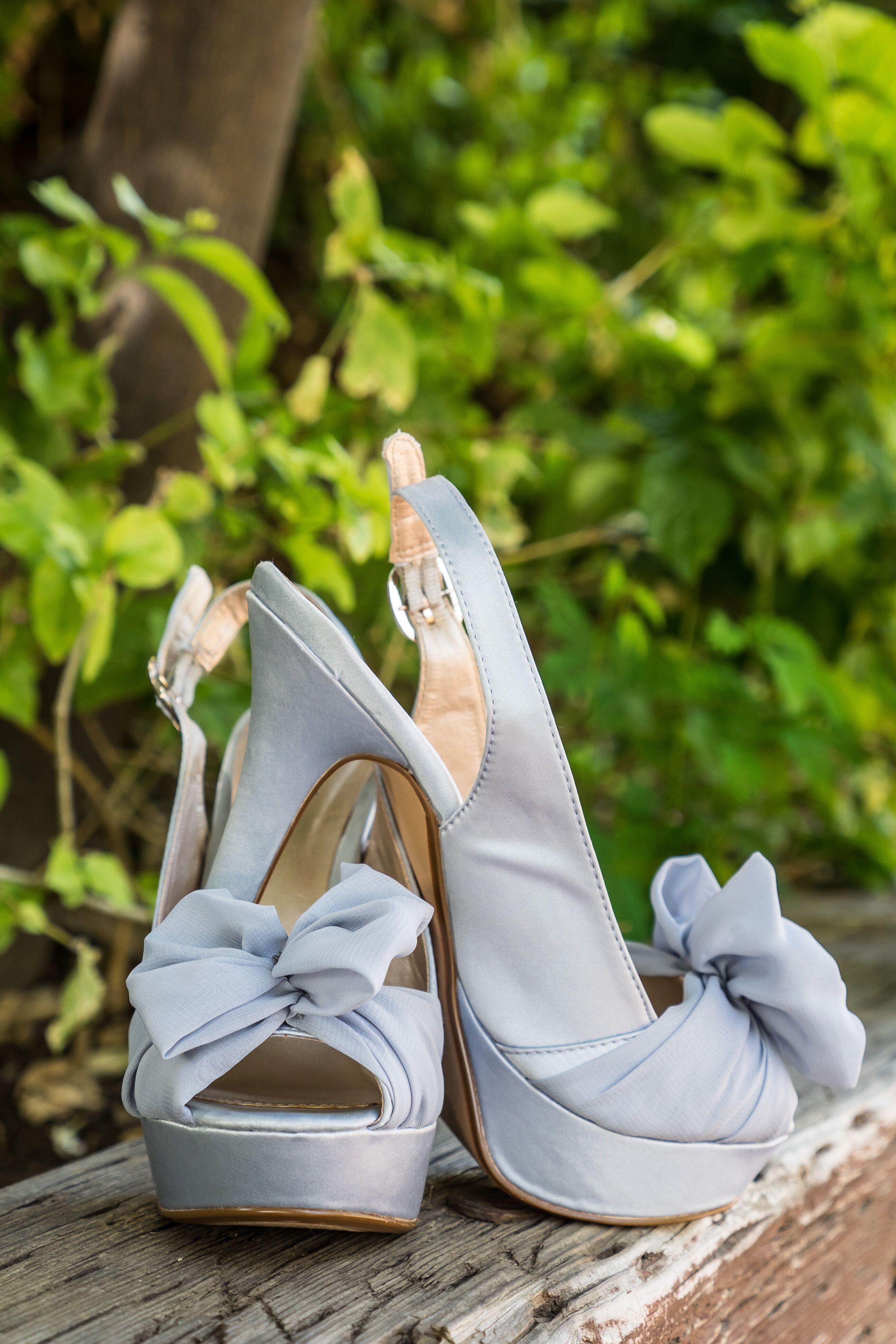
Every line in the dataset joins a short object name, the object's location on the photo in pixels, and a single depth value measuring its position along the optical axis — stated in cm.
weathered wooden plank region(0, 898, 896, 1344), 36
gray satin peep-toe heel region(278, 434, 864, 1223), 41
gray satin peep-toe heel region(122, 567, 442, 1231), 36
